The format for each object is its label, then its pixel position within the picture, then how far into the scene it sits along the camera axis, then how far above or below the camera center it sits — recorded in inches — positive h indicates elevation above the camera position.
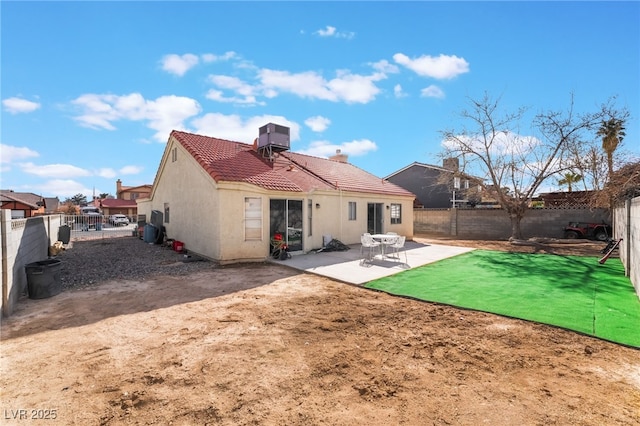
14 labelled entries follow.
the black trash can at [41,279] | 264.2 -58.0
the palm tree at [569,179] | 683.8 +82.1
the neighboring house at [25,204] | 882.1 +41.7
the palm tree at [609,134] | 582.2 +169.7
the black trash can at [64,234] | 587.8 -37.4
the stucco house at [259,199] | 435.8 +25.8
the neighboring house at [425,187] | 1189.7 +107.7
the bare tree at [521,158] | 633.0 +123.9
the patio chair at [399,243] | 434.1 -45.6
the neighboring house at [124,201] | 1994.3 +99.6
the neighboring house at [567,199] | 743.1 +33.6
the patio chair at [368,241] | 426.6 -41.8
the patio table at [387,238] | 443.9 -41.0
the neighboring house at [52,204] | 1841.3 +81.0
